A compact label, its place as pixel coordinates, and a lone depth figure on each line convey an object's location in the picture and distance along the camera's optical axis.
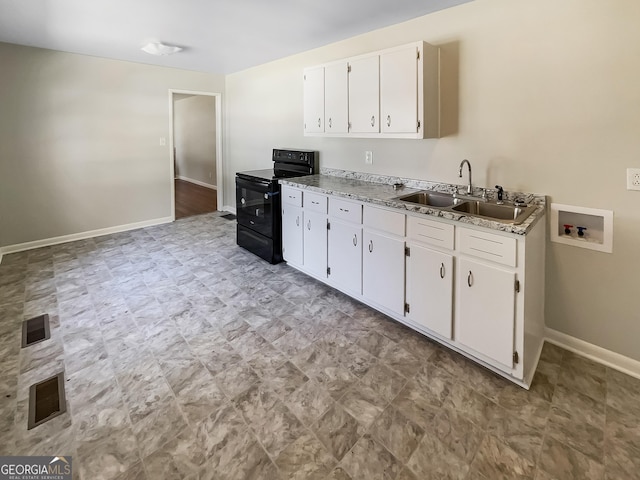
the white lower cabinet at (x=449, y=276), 1.98
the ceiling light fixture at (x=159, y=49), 3.88
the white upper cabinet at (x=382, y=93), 2.67
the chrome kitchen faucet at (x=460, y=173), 2.63
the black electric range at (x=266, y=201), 3.85
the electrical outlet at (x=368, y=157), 3.52
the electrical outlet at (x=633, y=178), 2.01
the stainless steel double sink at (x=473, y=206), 2.28
